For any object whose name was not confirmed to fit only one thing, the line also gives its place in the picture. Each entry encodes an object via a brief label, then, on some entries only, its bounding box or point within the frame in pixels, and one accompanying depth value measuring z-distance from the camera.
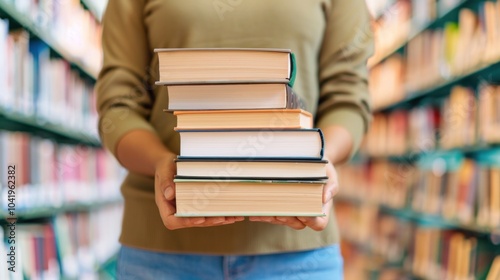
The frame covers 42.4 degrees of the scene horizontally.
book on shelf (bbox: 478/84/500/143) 2.54
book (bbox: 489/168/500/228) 2.49
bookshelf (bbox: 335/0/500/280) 2.66
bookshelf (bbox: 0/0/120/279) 2.17
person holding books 1.06
